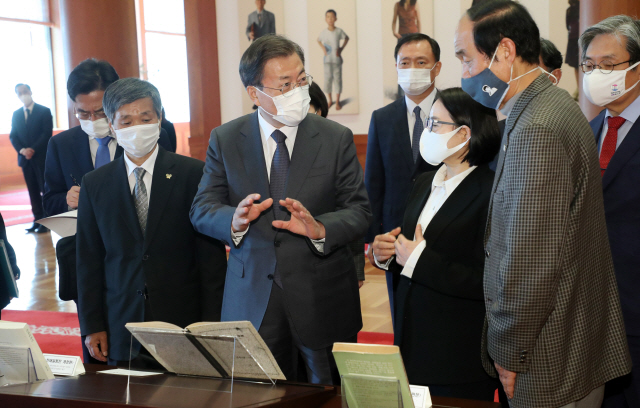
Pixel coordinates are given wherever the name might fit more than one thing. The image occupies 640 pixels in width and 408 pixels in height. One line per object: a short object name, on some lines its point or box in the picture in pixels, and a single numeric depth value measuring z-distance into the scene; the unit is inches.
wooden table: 61.1
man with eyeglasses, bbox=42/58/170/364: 125.2
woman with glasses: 83.2
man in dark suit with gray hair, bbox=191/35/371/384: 91.1
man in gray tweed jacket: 60.9
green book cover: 54.6
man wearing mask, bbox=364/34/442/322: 133.5
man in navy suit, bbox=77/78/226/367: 101.0
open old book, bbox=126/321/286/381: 63.2
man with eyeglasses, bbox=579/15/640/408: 91.3
